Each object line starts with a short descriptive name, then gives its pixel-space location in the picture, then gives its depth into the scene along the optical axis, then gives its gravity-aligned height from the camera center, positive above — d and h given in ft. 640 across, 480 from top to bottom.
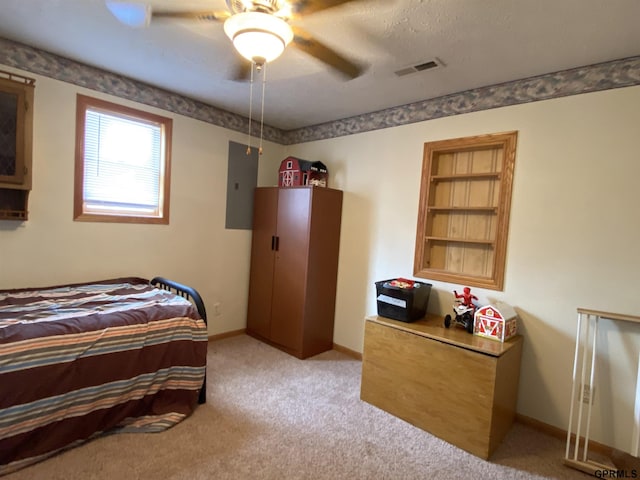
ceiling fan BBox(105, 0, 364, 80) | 4.53 +3.00
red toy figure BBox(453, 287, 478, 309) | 7.86 -1.50
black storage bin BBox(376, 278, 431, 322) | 8.12 -1.75
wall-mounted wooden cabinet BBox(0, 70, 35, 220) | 7.02 +1.52
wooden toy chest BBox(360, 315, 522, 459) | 6.49 -3.13
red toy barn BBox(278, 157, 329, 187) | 11.25 +1.76
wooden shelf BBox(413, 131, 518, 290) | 8.02 +0.59
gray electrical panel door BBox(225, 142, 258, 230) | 11.64 +1.27
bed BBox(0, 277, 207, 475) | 5.34 -2.81
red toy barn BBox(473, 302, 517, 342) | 7.13 -1.86
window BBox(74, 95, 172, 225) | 8.55 +1.35
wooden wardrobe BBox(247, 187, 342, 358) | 10.51 -1.43
